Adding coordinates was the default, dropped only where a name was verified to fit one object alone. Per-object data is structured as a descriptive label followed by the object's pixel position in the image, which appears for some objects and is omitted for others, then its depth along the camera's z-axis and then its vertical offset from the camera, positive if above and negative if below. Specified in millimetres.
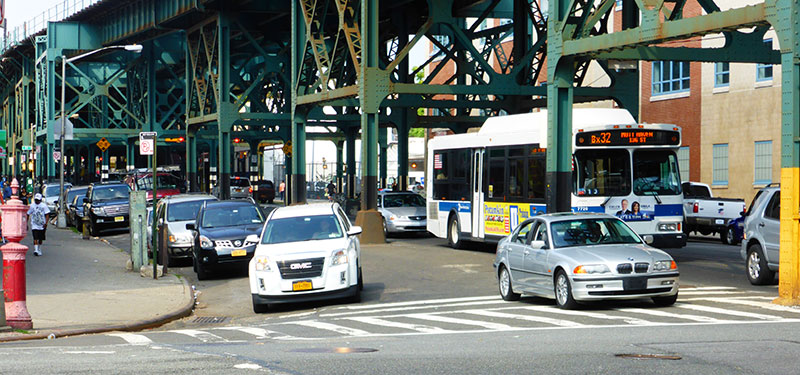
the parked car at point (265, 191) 77500 -1083
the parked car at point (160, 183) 50219 -349
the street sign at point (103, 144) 70688 +2095
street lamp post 43125 -1053
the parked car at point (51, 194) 57281 -976
